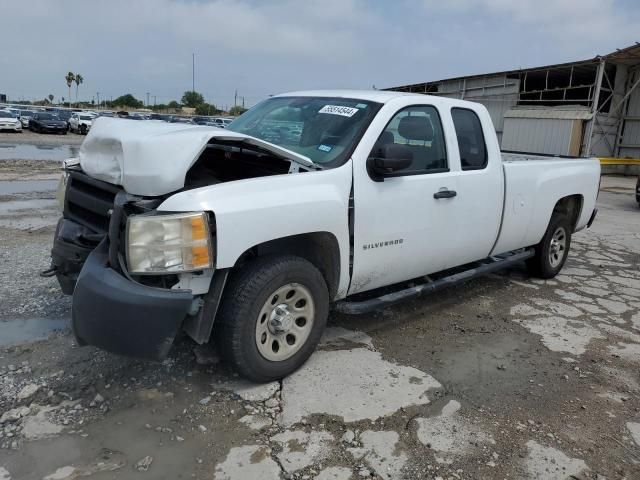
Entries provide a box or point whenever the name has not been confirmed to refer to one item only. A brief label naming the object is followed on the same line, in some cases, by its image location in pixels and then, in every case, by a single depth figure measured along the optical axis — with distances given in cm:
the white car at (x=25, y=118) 3853
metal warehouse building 2156
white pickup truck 284
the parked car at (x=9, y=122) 3127
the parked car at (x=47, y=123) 3394
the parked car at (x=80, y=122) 3712
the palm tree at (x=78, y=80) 10275
